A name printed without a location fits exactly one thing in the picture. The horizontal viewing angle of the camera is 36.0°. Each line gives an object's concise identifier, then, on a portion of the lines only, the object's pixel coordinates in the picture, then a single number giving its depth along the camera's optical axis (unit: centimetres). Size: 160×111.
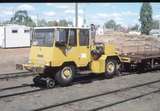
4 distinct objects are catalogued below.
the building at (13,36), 2797
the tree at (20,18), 5253
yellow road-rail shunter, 945
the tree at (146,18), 7483
